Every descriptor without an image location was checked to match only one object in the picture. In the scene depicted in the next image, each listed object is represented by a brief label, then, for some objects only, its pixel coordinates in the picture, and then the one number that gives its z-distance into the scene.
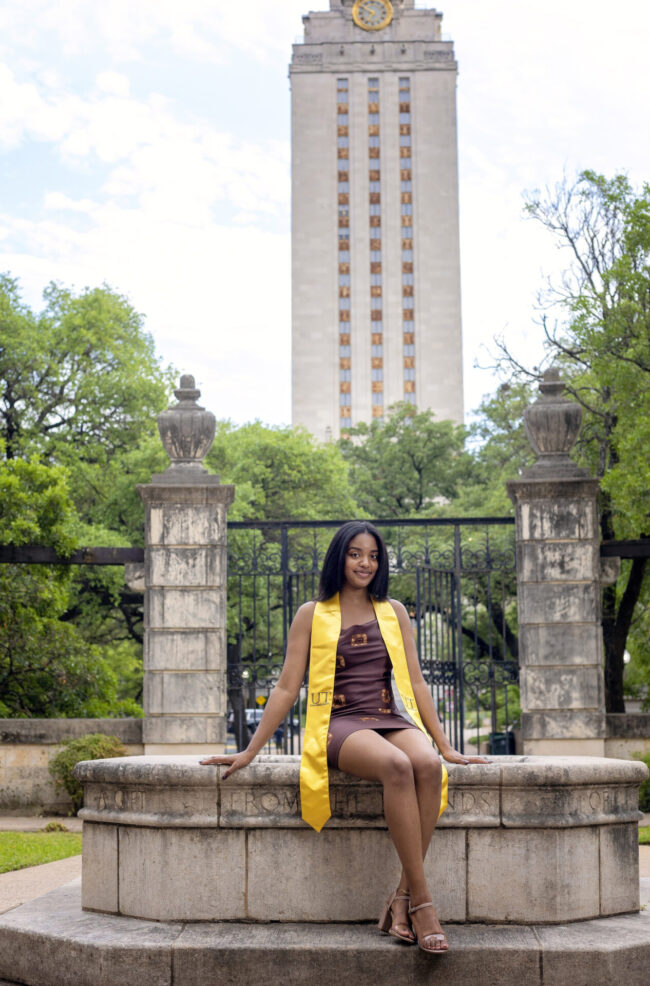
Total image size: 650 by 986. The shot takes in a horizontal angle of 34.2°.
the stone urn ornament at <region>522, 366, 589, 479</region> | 10.91
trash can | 19.14
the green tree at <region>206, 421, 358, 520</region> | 25.38
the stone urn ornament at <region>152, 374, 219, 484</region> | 11.05
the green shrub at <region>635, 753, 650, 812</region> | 11.36
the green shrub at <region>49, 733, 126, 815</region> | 10.98
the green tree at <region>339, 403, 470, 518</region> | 41.00
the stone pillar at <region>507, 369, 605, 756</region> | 10.51
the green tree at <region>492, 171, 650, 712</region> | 12.06
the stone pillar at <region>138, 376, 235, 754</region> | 10.76
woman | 4.43
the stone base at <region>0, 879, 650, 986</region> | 4.43
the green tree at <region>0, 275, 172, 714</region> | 21.86
